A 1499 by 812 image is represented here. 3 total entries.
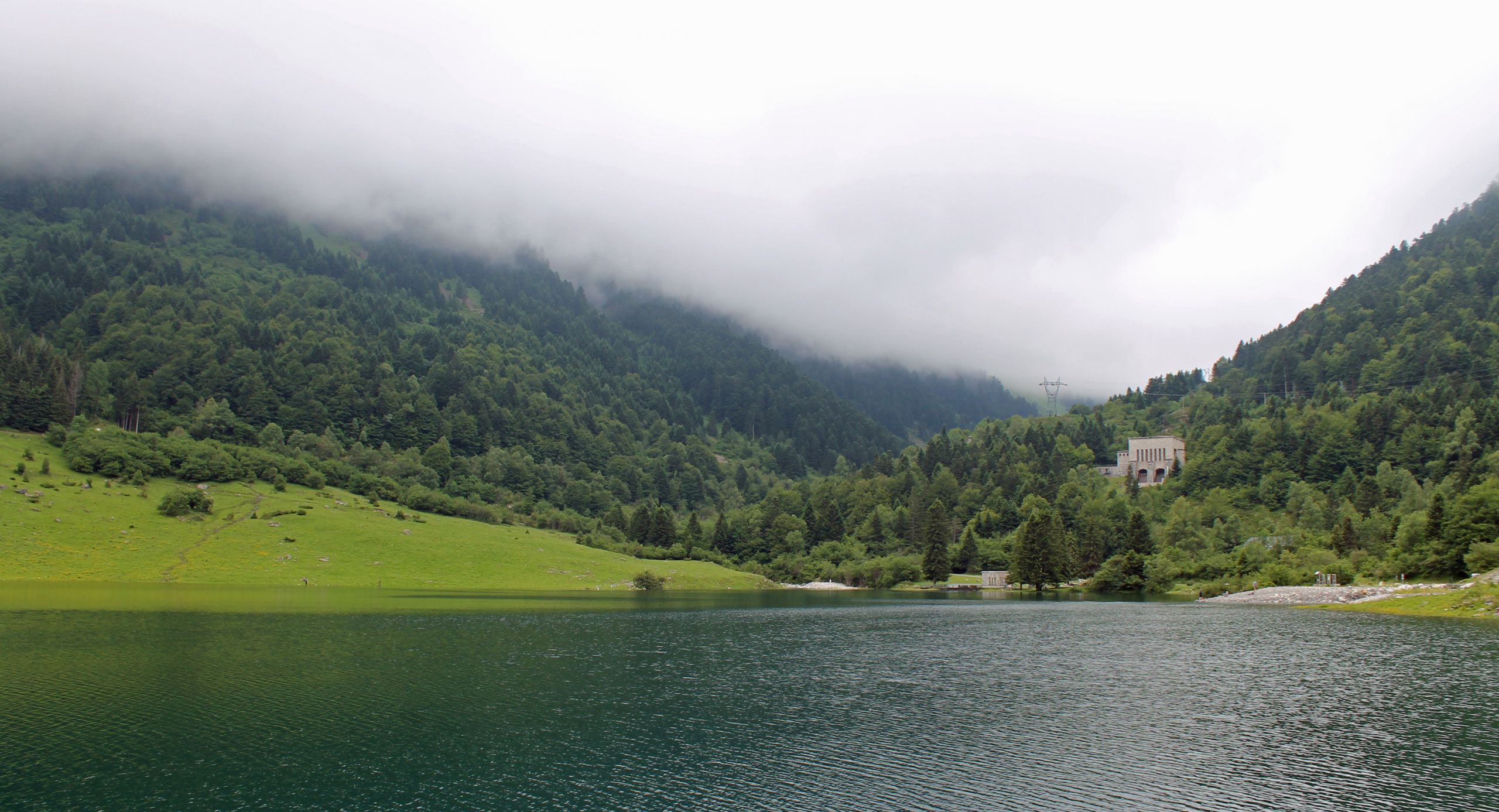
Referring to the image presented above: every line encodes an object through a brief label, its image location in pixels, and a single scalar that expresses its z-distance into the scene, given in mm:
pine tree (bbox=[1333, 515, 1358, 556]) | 147750
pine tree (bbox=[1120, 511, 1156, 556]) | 179875
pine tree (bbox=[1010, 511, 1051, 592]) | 186750
